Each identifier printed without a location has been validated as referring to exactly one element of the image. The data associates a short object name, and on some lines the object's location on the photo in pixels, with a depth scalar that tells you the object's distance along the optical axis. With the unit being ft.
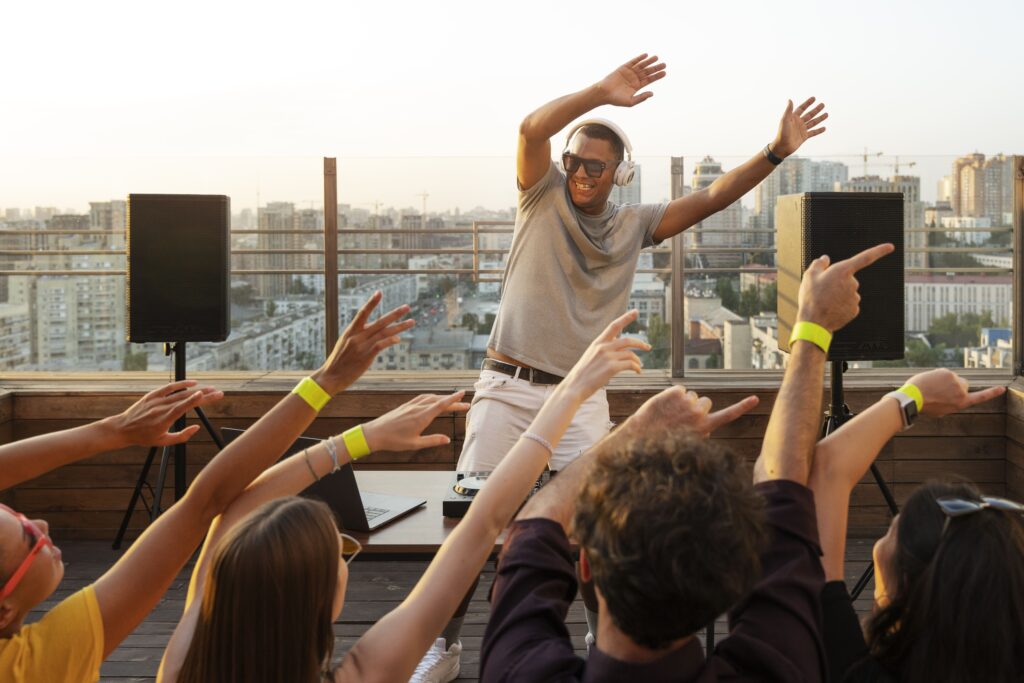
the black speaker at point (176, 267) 13.94
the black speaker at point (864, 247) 13.03
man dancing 9.37
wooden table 7.00
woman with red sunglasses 4.41
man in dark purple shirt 3.32
